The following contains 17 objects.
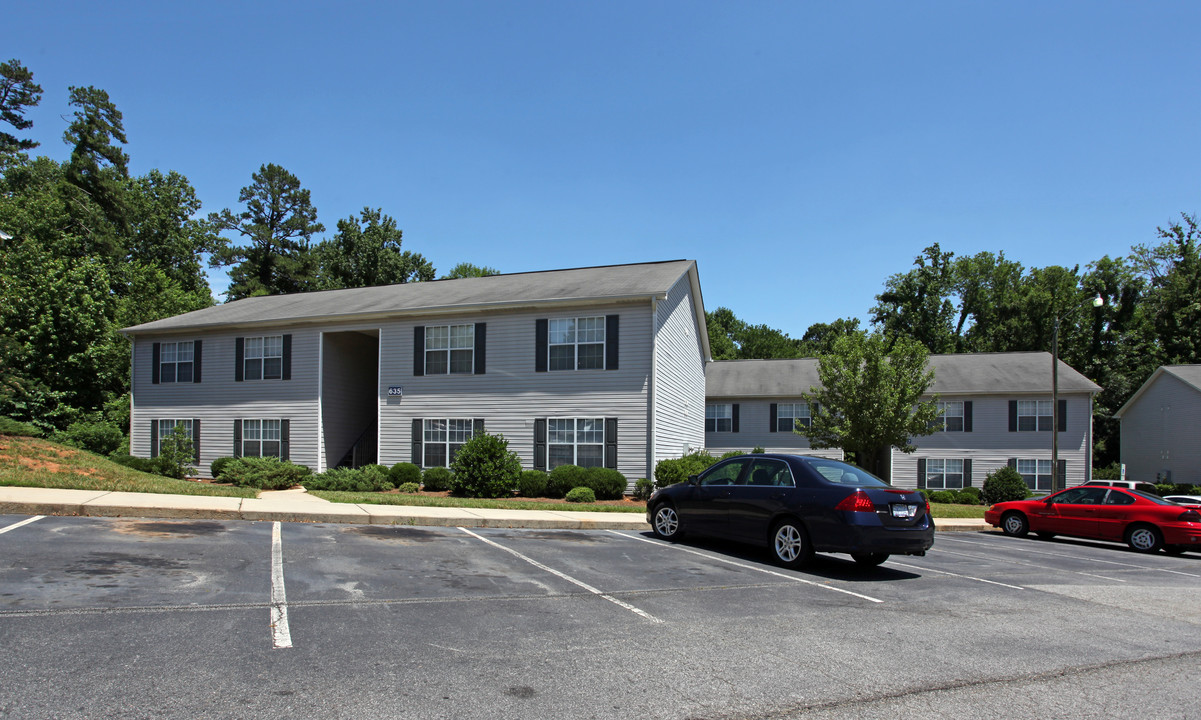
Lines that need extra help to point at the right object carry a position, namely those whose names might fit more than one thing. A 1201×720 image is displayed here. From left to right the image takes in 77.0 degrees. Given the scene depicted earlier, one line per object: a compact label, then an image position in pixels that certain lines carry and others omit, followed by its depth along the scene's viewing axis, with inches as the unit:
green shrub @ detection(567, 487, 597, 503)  765.9
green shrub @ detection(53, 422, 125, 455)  1091.9
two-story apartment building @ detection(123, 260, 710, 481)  861.8
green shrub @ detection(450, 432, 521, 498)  791.7
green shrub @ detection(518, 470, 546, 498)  816.3
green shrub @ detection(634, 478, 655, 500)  820.4
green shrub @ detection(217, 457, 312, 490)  839.1
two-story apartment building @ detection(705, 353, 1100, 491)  1327.5
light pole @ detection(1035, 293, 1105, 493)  933.8
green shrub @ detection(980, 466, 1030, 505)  1189.7
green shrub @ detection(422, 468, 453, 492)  847.1
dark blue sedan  374.9
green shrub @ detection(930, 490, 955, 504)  1261.1
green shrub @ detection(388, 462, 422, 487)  876.6
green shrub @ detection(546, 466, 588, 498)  805.2
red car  614.5
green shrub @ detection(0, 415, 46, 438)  785.0
